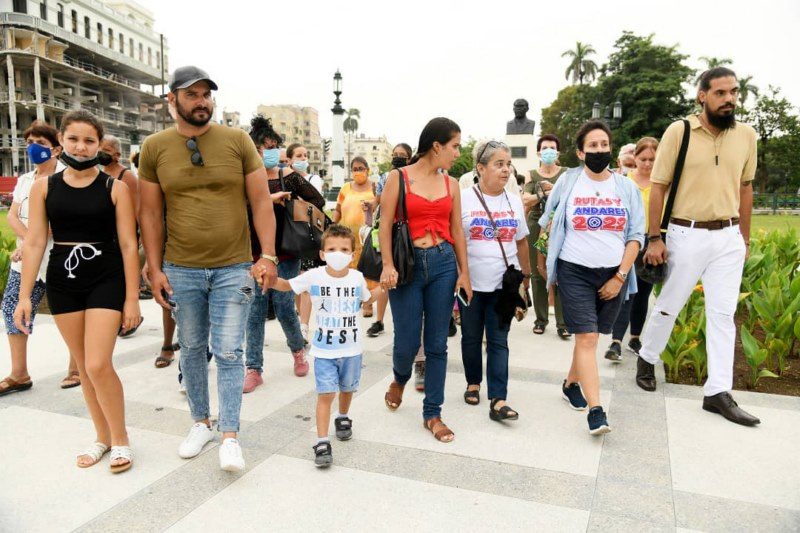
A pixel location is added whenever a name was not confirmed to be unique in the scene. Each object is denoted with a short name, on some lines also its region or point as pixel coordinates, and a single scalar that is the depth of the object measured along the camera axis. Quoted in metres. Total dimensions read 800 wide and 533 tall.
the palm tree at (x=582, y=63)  59.36
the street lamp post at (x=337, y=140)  20.73
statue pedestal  17.83
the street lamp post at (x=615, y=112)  19.91
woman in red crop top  3.33
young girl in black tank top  2.89
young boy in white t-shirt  3.10
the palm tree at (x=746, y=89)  52.97
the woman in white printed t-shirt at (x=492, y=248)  3.60
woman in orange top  6.45
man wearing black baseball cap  2.91
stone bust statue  17.27
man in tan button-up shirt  3.75
